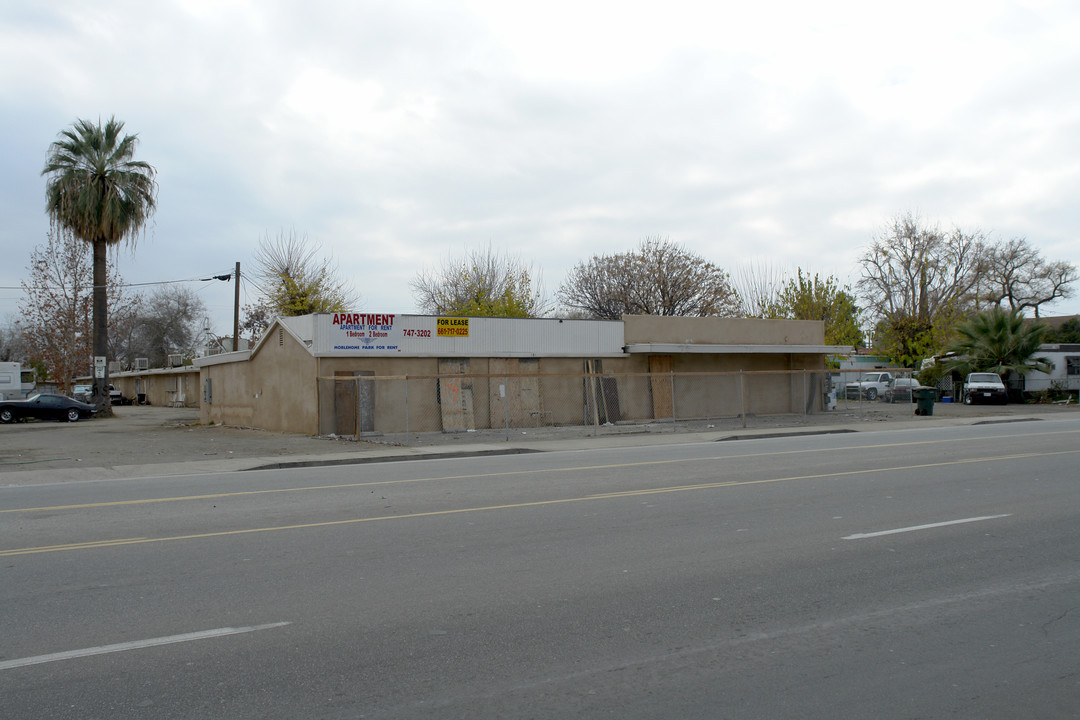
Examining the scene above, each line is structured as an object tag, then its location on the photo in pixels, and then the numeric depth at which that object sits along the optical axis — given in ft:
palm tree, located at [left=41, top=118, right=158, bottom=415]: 117.08
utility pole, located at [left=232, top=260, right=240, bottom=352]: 124.97
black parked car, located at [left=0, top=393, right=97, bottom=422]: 116.37
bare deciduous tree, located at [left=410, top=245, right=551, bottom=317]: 148.97
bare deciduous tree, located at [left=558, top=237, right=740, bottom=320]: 165.17
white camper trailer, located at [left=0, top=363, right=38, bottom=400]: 148.46
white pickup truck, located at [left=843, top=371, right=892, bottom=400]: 148.09
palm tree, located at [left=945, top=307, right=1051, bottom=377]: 133.69
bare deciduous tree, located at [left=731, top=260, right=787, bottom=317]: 165.13
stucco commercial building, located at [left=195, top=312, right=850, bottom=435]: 81.15
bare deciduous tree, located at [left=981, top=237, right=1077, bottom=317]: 226.99
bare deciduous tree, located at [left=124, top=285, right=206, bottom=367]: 273.75
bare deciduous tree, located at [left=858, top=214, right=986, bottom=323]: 192.13
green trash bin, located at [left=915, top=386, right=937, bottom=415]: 103.24
